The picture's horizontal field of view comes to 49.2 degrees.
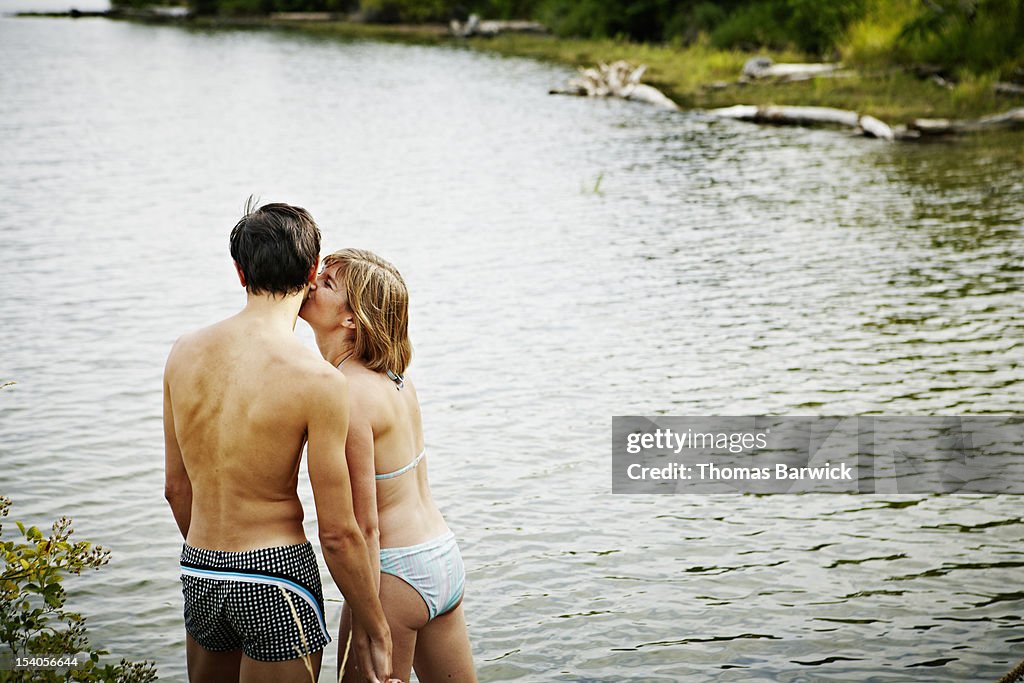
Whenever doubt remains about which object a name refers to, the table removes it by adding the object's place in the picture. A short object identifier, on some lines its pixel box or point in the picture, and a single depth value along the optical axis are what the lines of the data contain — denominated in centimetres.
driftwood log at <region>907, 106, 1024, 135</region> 2578
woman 386
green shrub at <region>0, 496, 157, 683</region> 413
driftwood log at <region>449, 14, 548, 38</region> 6588
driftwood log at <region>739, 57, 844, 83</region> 3559
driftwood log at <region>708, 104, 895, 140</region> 2672
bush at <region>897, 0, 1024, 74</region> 3077
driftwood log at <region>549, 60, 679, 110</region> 3594
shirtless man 353
